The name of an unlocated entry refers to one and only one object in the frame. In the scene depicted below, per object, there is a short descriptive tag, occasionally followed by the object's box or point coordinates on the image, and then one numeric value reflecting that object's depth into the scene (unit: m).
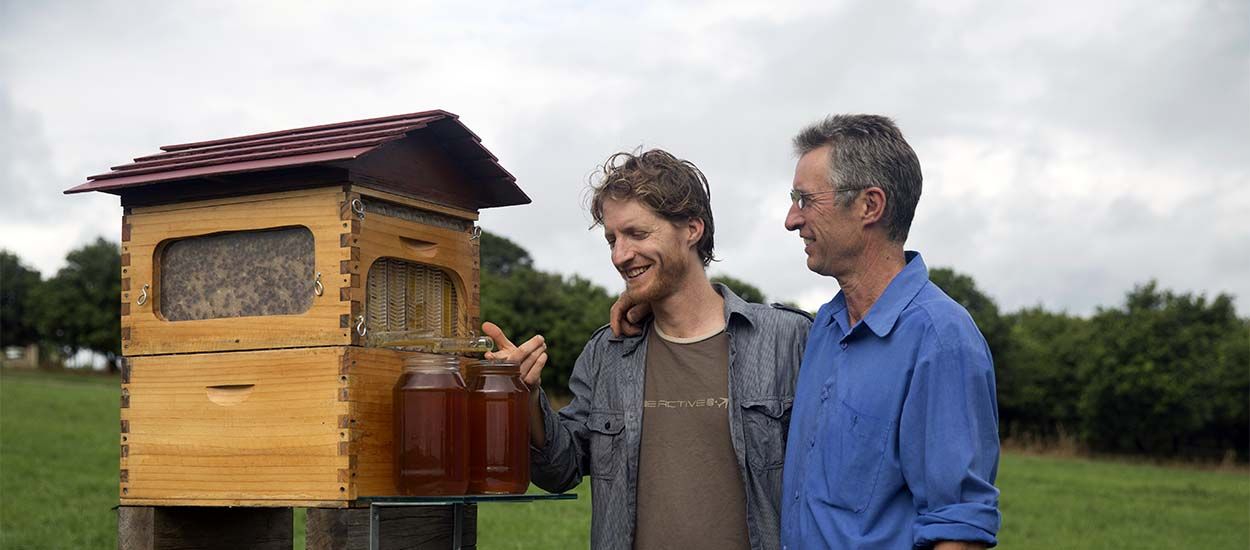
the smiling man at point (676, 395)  5.12
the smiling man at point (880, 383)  4.08
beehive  4.93
